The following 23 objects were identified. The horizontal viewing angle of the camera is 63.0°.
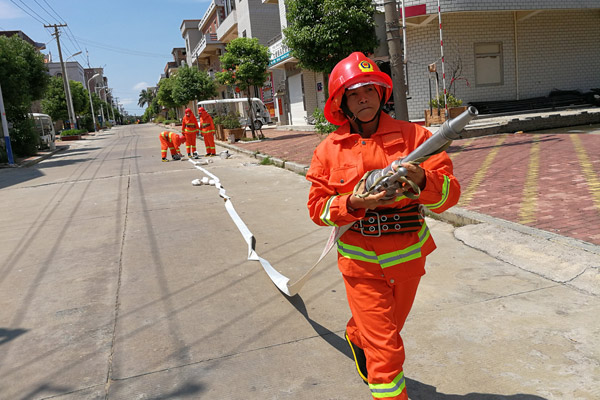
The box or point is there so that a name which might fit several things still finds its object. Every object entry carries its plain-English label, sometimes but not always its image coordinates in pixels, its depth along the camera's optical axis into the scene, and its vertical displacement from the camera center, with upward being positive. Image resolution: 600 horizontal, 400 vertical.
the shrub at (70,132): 42.72 +0.94
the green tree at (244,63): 21.81 +2.81
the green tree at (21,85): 21.00 +2.89
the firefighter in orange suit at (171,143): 15.77 -0.29
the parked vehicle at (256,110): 27.70 +1.02
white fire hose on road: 2.45 -1.27
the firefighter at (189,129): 16.61 +0.10
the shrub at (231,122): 22.84 +0.29
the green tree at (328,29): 12.80 +2.34
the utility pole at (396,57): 8.15 +0.93
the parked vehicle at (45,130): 28.28 +0.99
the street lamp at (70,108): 44.19 +3.19
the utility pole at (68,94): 43.34 +4.42
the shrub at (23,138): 23.03 +0.48
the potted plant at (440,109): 14.76 -0.08
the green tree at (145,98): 150.96 +11.86
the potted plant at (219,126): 24.08 +0.13
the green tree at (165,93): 59.50 +5.18
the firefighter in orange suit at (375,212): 2.08 -0.43
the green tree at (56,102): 49.62 +4.29
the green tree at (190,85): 36.06 +3.41
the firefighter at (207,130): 16.95 -0.01
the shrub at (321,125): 12.02 -0.15
